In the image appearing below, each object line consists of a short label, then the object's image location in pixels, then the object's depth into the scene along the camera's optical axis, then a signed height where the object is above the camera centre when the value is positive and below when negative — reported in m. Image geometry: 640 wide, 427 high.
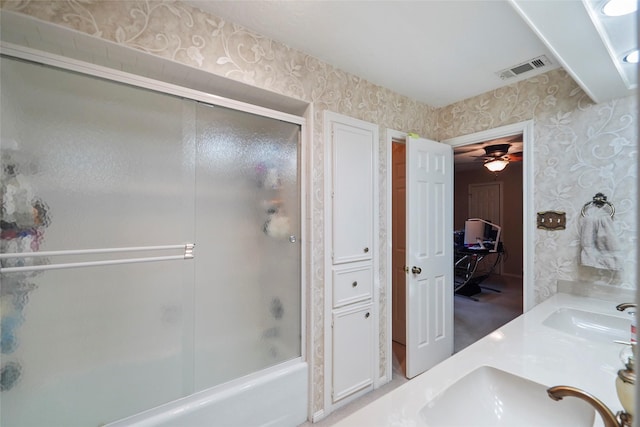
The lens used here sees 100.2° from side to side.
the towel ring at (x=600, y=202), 1.66 +0.08
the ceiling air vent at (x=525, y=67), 1.79 +1.04
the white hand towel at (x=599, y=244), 1.61 -0.18
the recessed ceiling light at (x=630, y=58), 1.17 +0.70
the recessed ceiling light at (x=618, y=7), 0.91 +0.73
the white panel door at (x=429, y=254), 2.24 -0.35
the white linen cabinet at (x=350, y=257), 1.88 -0.31
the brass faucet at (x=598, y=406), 0.52 -0.39
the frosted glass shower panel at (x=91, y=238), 1.16 -0.11
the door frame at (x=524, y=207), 2.00 +0.06
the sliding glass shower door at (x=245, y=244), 1.60 -0.19
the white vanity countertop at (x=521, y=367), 0.71 -0.53
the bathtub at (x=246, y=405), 1.39 -1.07
